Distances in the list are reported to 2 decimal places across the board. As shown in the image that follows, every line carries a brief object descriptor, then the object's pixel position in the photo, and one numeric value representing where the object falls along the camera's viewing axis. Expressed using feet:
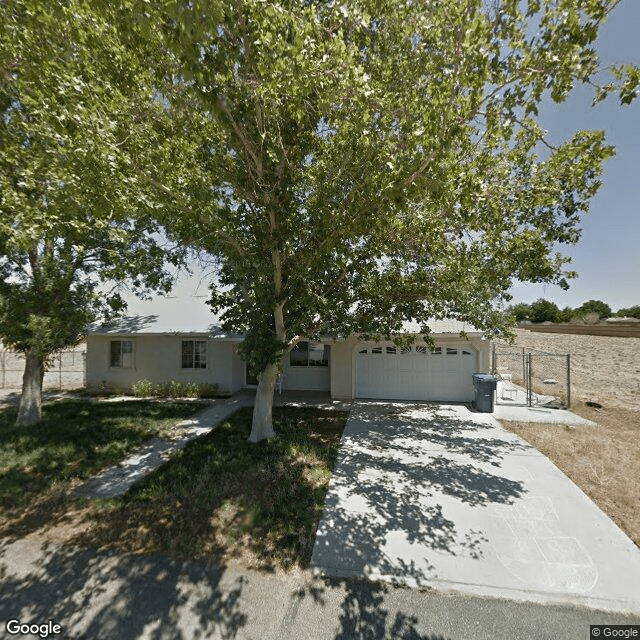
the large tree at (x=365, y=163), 12.84
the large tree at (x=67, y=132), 15.16
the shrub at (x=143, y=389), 43.86
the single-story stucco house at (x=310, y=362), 39.29
